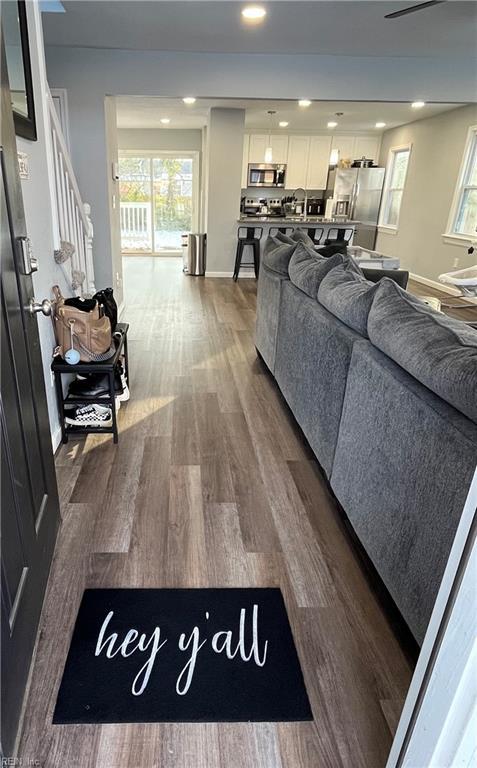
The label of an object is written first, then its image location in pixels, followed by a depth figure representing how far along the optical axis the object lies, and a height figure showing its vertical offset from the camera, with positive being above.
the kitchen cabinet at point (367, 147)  9.12 +1.03
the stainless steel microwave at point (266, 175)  9.08 +0.40
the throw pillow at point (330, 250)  4.82 -0.49
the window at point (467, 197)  6.51 +0.15
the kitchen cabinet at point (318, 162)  9.05 +0.70
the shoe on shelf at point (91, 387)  2.44 -1.00
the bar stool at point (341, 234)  7.36 -0.50
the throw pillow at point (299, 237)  4.24 -0.34
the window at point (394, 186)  8.52 +0.32
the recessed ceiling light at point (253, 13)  3.26 +1.24
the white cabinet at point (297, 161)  8.98 +0.67
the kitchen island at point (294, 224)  7.18 -0.38
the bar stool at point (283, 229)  7.26 -0.48
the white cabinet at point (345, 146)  9.07 +1.02
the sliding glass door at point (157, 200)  9.46 -0.21
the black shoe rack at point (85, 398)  2.27 -1.00
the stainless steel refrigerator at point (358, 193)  8.97 +0.16
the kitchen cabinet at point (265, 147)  8.86 +0.89
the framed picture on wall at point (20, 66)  1.75 +0.43
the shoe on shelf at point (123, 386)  2.75 -1.14
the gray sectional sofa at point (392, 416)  1.20 -0.65
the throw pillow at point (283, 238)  3.82 -0.33
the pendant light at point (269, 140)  7.03 +1.00
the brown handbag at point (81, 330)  2.23 -0.66
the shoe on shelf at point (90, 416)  2.51 -1.18
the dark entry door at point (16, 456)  1.09 -0.70
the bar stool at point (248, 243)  7.10 -0.70
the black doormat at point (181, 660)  1.22 -1.28
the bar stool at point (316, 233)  7.29 -0.51
